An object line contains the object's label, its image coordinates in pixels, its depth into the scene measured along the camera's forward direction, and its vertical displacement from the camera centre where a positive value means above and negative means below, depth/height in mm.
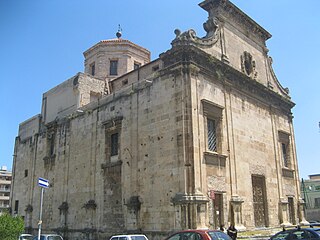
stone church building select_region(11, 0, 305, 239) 16266 +3594
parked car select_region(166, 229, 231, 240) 10152 -732
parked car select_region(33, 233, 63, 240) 16656 -1212
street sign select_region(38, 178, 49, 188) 13223 +1066
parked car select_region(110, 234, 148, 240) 13506 -1012
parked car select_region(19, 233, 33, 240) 18612 -1336
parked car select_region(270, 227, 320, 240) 10940 -790
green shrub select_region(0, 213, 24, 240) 13745 -596
